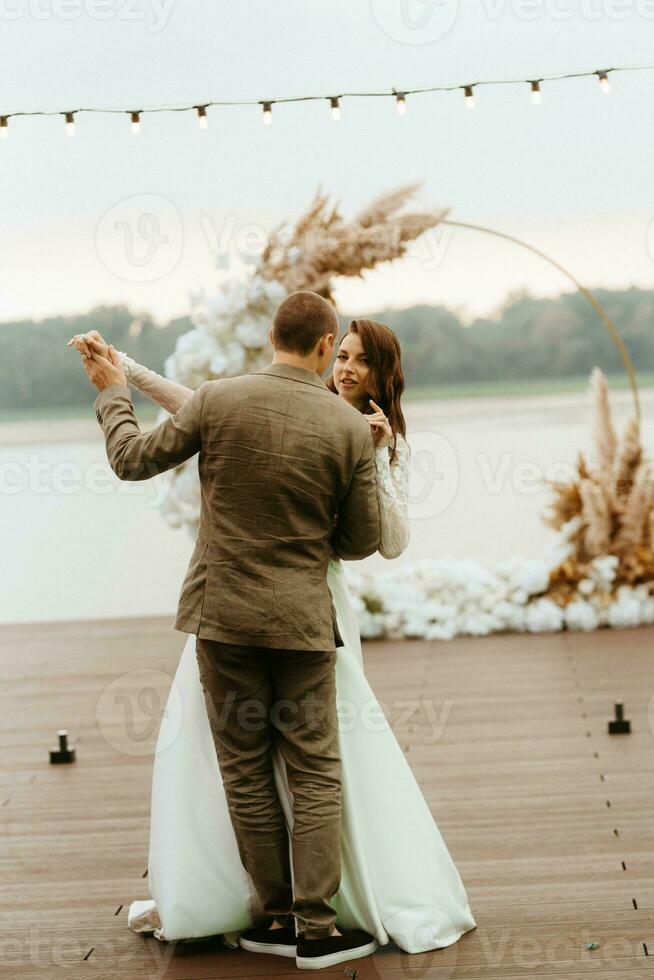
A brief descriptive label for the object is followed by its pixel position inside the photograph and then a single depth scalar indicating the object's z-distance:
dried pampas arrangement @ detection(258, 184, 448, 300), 5.71
